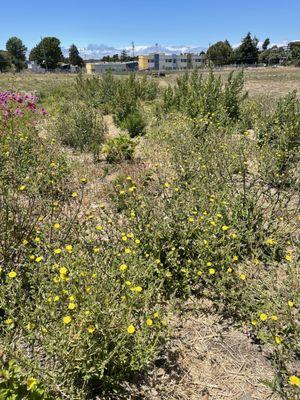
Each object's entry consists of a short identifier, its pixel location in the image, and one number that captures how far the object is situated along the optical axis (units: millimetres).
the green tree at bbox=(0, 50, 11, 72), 54922
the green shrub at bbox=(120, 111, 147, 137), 7082
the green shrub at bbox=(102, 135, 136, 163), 5484
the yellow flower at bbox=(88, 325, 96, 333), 1755
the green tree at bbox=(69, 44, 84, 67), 81312
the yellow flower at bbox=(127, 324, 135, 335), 1780
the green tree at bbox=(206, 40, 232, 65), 78469
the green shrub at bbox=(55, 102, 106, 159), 6363
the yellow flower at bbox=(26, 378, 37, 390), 1526
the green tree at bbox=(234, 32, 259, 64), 73475
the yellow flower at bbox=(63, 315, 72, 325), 1716
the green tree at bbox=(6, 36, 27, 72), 70438
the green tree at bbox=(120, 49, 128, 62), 103675
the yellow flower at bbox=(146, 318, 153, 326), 1879
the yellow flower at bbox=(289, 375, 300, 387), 1605
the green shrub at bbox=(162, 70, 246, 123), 6805
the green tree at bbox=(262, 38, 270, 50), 90375
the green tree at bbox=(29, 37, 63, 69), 69812
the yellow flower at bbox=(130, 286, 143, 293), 1938
